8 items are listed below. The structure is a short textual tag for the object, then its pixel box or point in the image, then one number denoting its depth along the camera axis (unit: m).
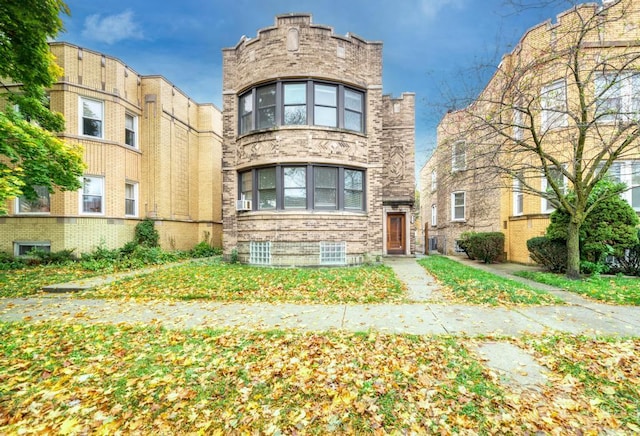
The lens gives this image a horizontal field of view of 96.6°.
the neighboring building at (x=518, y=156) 6.86
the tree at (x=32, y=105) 5.90
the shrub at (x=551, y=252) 8.91
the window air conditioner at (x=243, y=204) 10.88
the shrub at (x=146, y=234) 13.05
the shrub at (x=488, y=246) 12.56
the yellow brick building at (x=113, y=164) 11.52
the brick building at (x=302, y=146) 10.23
